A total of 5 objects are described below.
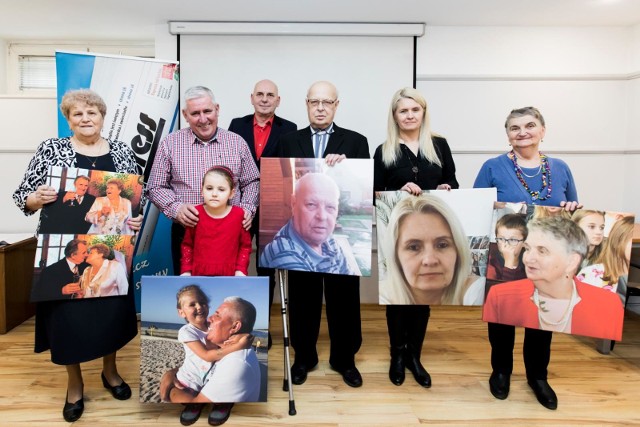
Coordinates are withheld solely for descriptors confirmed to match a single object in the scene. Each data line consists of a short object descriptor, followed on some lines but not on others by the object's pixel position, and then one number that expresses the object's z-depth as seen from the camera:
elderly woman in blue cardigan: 2.31
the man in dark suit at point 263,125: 3.10
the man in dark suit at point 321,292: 2.45
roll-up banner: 3.15
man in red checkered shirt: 2.32
